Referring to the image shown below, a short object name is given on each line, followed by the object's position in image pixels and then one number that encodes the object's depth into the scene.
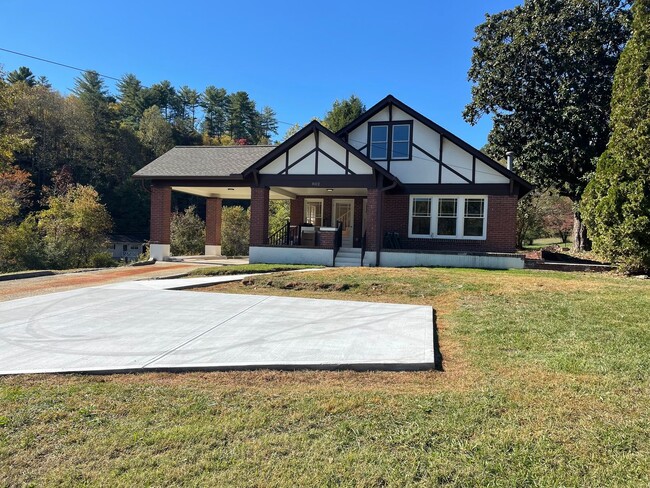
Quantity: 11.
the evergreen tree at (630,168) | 11.95
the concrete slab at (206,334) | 4.74
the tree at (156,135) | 53.09
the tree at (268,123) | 71.80
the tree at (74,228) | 23.45
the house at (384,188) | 15.11
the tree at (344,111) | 40.72
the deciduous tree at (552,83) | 19.38
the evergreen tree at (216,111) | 67.81
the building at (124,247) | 46.72
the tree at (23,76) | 48.80
